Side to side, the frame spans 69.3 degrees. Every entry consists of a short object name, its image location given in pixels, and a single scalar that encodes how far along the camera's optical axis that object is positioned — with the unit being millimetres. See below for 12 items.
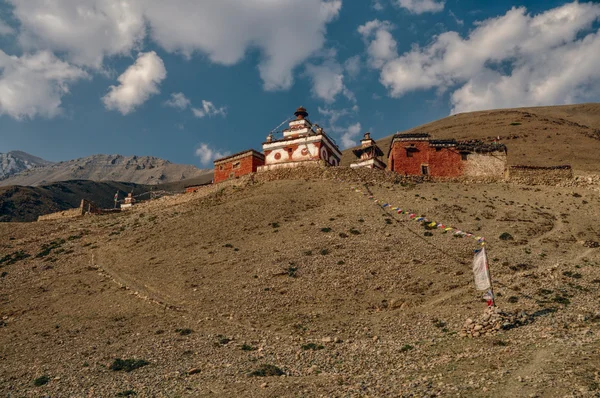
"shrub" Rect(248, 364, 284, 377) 16891
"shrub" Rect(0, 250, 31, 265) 37375
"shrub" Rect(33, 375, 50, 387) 17953
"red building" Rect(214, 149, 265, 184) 55188
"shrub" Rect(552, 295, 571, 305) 20938
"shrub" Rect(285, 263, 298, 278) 28234
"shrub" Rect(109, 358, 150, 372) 18742
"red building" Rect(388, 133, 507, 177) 49469
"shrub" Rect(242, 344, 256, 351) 20062
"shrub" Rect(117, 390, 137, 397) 16011
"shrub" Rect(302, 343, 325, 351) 19516
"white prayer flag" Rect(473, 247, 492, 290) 19862
